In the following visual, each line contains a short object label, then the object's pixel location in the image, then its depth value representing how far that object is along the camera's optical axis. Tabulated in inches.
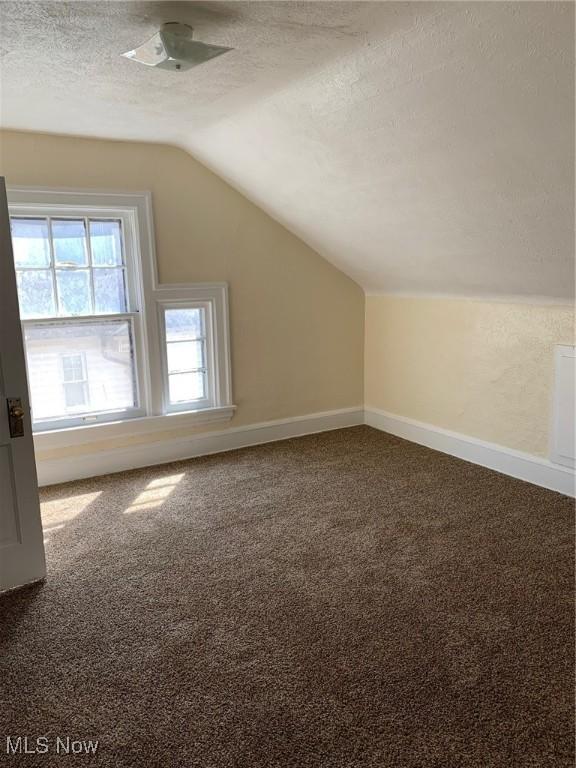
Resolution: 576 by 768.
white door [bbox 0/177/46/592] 99.9
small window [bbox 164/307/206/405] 169.8
